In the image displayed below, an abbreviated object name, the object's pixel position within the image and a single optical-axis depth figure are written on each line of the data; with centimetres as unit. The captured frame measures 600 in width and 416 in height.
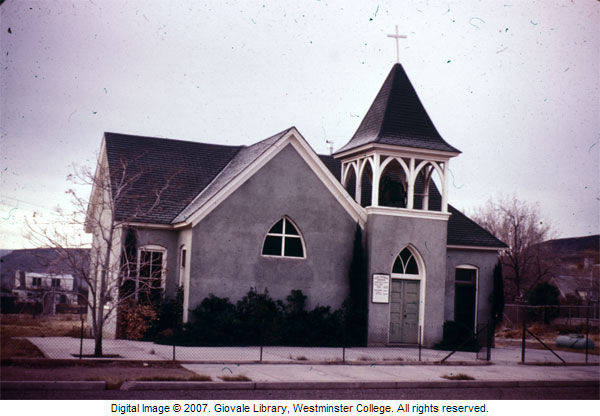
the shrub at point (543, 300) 4569
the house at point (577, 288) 5522
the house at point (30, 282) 4453
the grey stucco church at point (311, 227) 2516
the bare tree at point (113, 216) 1847
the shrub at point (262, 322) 2380
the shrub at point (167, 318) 2484
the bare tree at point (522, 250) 5972
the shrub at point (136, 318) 2436
